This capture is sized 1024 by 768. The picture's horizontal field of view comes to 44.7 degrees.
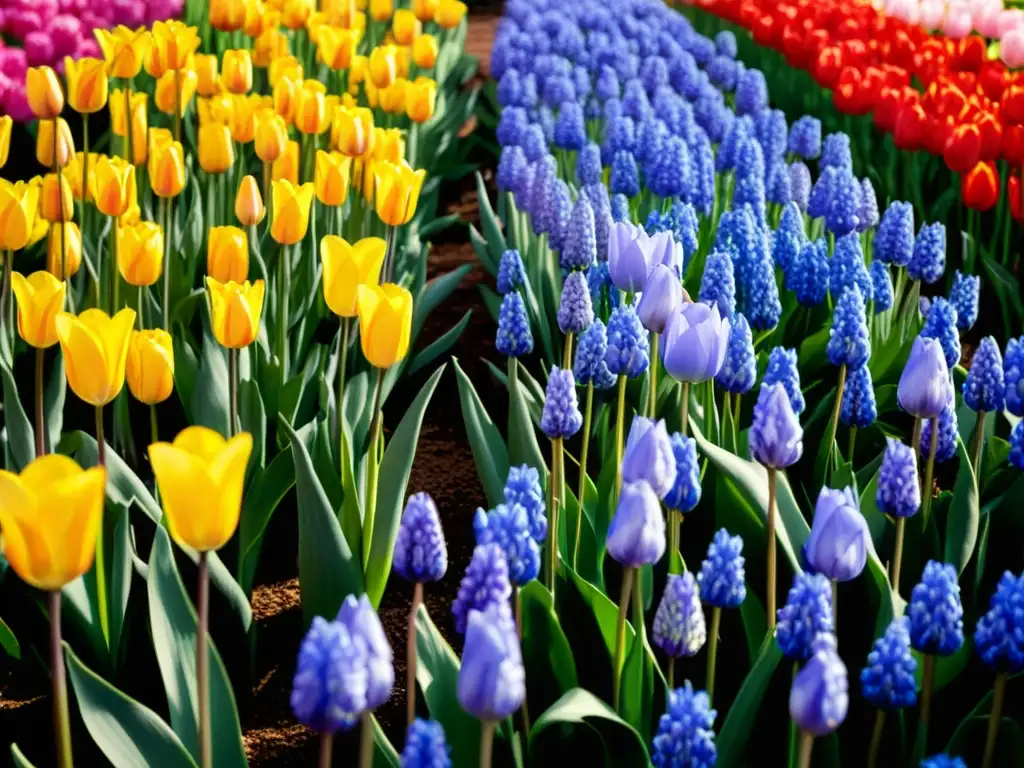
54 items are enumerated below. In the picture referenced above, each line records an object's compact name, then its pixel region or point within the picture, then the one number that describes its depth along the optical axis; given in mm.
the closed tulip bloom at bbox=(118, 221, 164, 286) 2244
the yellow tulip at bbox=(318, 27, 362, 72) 3895
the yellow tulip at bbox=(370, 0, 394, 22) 5246
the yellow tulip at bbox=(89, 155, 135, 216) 2434
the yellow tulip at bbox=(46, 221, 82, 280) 2432
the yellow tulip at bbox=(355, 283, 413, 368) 1815
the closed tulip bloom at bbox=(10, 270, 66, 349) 1901
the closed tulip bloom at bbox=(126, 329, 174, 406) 1874
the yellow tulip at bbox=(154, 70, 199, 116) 3227
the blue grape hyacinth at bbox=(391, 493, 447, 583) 1315
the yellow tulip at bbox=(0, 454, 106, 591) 1122
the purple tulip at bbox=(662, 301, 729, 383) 1696
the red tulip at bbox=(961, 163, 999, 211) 3600
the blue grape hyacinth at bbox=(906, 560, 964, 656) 1380
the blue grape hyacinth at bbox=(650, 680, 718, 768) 1272
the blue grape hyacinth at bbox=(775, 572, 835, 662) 1349
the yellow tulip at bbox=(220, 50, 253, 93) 3443
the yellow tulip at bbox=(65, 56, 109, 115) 2725
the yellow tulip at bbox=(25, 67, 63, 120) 2434
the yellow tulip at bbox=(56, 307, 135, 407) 1655
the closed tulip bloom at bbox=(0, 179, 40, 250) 2150
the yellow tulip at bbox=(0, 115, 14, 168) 2535
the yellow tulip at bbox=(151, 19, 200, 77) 3207
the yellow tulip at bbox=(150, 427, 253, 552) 1192
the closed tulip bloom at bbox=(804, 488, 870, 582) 1432
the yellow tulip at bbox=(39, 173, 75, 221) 2391
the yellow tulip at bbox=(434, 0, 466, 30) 5715
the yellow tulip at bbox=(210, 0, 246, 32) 4043
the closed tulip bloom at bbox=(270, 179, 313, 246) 2451
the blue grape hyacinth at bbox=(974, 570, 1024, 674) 1359
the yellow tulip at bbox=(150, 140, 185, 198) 2613
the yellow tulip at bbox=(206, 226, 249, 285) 2266
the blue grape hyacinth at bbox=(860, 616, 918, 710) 1335
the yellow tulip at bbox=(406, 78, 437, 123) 3797
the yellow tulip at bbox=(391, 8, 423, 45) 4969
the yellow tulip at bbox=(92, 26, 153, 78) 3061
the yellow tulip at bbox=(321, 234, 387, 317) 2004
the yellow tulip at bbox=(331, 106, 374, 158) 2910
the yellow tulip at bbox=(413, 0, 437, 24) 5609
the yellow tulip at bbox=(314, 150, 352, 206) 2754
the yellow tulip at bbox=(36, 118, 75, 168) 2463
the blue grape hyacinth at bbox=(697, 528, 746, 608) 1501
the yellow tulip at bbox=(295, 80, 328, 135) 3117
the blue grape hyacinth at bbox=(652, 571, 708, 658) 1409
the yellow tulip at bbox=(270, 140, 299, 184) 2941
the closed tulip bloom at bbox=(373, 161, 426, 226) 2637
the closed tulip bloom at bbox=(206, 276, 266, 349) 1945
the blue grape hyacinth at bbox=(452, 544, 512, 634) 1289
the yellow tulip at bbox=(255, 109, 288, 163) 2869
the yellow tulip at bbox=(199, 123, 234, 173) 2871
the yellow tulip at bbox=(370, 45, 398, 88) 3871
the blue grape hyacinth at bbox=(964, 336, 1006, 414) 1893
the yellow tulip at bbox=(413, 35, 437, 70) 4773
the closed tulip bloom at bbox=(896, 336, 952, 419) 1749
